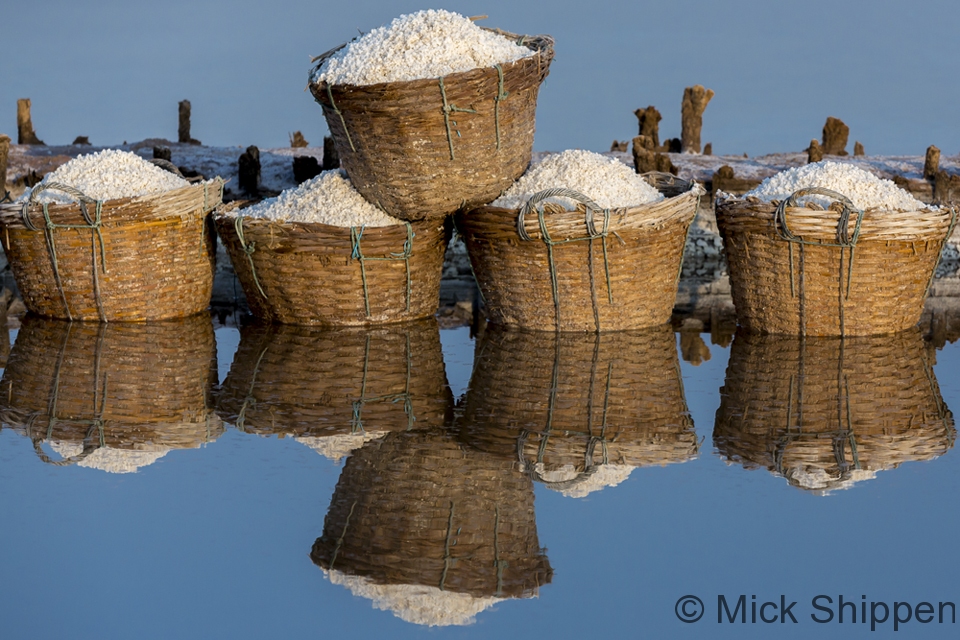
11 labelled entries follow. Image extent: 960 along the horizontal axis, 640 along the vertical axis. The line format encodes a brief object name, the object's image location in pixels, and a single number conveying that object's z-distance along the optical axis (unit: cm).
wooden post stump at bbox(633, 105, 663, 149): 2623
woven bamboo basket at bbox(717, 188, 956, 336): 937
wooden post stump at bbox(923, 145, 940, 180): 1800
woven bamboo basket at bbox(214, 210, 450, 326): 992
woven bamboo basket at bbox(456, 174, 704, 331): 945
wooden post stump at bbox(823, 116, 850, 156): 2642
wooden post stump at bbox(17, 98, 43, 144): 2794
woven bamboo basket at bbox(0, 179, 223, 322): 1030
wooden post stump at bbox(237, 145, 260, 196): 1705
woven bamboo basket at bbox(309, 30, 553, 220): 884
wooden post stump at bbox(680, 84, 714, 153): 2658
